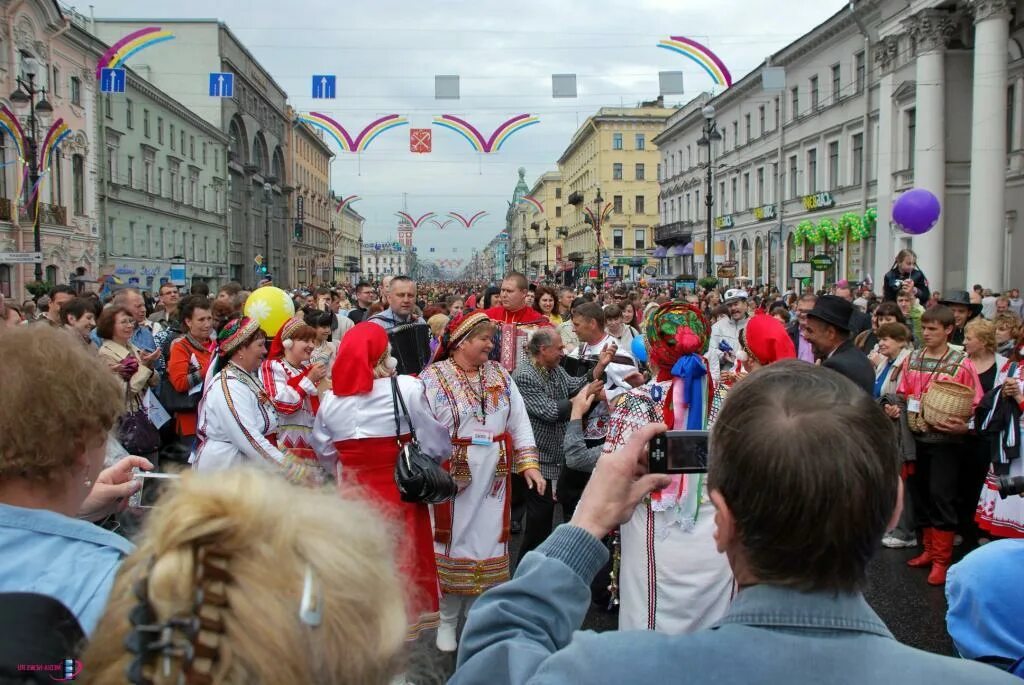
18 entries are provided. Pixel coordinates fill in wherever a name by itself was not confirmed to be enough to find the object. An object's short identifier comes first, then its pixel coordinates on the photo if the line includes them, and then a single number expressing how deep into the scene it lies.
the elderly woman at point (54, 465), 1.54
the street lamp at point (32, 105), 18.81
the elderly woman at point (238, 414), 4.94
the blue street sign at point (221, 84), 24.25
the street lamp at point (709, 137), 24.23
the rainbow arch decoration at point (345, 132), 23.13
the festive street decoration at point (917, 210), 17.19
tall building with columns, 23.78
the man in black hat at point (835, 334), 5.11
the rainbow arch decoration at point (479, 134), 24.25
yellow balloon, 7.78
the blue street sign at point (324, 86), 22.97
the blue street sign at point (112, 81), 21.47
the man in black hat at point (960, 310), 9.30
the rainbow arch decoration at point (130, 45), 19.53
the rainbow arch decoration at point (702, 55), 19.02
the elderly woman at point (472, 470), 5.17
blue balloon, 9.07
